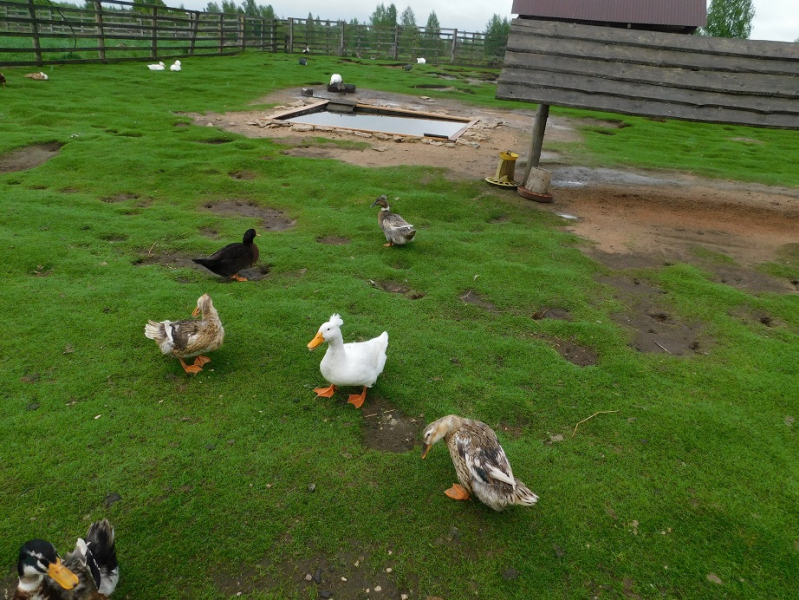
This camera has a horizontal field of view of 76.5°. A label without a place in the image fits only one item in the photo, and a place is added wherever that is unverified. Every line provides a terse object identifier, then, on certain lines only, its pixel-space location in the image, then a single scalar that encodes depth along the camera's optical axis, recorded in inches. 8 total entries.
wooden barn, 354.0
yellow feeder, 397.7
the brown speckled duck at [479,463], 129.9
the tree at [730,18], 1688.0
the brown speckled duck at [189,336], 173.9
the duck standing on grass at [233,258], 230.2
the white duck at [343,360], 162.6
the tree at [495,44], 1505.9
